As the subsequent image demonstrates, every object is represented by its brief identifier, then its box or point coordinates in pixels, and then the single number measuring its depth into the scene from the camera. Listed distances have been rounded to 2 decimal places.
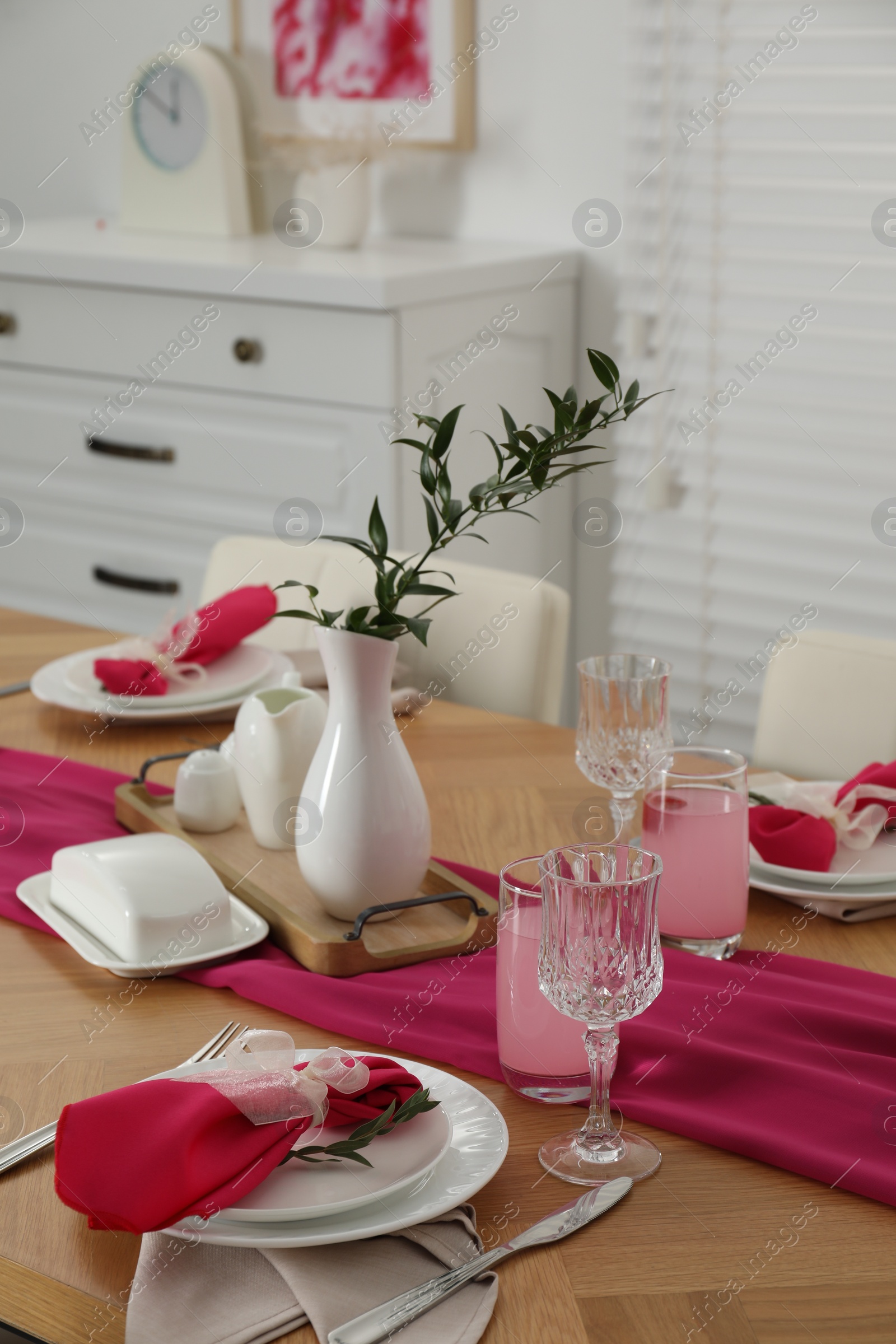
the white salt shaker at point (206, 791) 1.19
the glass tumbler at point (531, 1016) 0.83
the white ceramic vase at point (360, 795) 1.01
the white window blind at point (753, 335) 2.43
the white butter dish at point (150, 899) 0.98
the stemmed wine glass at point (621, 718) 1.11
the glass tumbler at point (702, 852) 0.98
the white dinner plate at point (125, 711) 1.49
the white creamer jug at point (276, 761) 1.15
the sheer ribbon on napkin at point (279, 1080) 0.73
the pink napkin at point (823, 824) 1.11
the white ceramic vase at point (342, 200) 2.69
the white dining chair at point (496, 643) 1.71
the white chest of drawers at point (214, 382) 2.45
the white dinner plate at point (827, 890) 1.07
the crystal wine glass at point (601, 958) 0.73
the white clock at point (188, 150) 2.86
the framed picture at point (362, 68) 2.74
